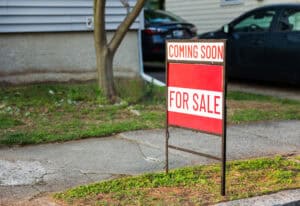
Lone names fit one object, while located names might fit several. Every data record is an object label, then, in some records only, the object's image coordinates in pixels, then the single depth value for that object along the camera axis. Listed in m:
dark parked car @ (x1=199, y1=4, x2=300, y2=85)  10.49
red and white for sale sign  4.85
